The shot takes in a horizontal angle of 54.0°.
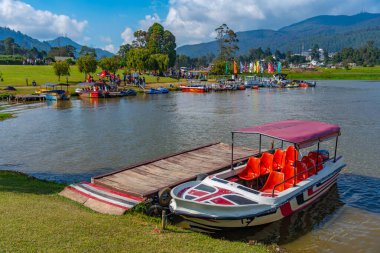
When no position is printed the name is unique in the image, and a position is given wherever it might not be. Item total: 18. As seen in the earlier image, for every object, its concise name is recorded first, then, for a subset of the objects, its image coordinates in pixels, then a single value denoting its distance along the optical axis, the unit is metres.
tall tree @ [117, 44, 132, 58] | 188.26
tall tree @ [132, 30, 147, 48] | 144.75
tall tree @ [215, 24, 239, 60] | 148.62
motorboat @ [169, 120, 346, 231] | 12.99
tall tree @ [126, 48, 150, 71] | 102.38
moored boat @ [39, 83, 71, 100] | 64.00
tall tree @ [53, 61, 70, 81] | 80.75
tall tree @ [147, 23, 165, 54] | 132.91
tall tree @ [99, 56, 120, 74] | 92.50
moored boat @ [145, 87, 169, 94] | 79.38
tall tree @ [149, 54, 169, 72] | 105.11
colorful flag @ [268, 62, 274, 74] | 148.46
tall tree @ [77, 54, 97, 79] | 84.94
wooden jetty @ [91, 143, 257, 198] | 15.44
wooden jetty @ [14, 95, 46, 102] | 61.76
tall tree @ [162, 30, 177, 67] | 137.12
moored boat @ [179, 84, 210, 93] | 87.88
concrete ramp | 13.67
